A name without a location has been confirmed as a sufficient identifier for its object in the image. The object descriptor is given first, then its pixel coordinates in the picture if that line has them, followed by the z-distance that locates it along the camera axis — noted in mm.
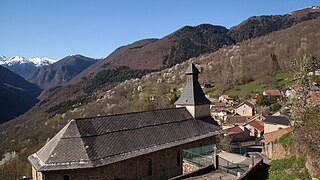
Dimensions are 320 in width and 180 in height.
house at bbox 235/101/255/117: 69812
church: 17109
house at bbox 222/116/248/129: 58288
